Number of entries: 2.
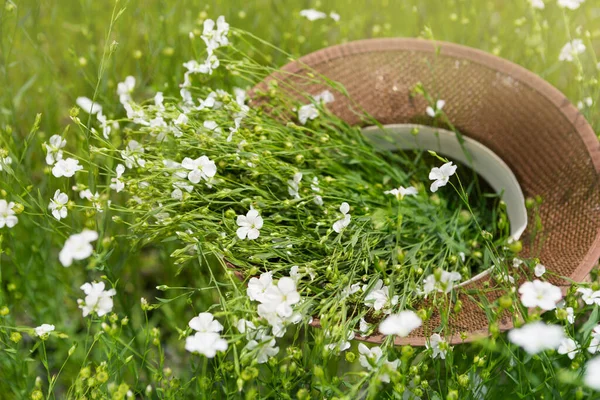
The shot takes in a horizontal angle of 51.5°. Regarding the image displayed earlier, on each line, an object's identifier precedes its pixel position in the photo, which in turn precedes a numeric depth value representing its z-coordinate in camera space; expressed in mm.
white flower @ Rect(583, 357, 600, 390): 895
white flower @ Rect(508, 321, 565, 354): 922
